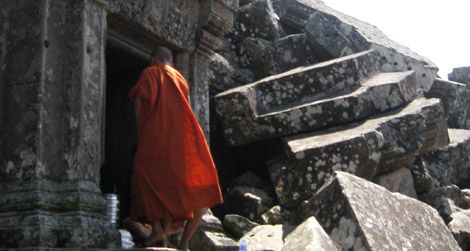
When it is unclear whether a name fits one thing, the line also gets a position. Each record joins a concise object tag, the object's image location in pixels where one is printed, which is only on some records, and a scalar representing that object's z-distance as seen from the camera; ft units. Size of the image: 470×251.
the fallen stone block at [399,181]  25.09
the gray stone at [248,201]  24.29
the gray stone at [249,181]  25.71
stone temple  15.26
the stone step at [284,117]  25.88
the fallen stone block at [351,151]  23.43
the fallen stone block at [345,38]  31.53
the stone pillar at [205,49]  21.54
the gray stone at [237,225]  22.79
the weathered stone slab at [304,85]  26.81
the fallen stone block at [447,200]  24.53
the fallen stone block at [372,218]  16.40
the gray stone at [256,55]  30.94
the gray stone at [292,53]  31.12
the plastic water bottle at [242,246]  18.82
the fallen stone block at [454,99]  34.73
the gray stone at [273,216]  23.49
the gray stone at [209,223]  20.66
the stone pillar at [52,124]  14.60
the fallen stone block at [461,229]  22.26
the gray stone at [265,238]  20.99
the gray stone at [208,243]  20.03
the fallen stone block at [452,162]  29.01
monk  15.99
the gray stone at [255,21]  31.58
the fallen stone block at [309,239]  15.25
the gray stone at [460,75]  40.83
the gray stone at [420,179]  26.78
